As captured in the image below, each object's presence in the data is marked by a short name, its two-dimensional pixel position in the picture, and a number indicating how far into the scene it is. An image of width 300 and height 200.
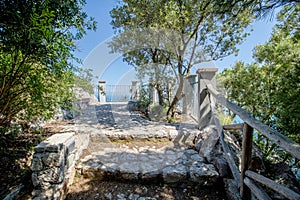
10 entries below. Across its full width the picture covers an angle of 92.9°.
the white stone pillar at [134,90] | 7.52
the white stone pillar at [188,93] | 3.81
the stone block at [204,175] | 1.72
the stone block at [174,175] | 1.77
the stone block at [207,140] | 2.13
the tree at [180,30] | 3.51
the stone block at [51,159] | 1.48
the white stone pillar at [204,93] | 2.64
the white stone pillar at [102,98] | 7.73
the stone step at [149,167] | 1.77
